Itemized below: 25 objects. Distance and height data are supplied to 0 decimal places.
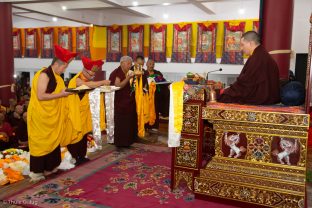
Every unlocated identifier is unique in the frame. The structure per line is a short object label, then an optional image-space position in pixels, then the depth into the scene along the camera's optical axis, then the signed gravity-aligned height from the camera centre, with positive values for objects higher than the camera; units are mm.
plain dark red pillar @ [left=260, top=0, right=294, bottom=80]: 4414 +703
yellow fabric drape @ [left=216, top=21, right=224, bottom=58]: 8797 +1062
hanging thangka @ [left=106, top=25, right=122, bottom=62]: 10266 +1010
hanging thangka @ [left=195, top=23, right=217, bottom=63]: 8906 +929
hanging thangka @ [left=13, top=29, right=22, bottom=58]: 12008 +1151
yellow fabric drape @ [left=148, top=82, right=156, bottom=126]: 5742 -578
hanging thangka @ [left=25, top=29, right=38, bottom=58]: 11758 +1098
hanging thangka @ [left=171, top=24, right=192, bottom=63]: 9203 +945
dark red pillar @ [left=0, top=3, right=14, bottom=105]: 7230 +485
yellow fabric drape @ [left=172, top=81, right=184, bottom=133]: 2975 -336
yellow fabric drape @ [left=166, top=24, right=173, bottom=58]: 9452 +1051
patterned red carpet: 2885 -1274
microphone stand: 3182 -235
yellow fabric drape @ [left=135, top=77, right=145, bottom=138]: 4922 -491
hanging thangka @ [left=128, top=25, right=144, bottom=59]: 9906 +1089
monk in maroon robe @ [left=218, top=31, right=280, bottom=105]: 2928 -57
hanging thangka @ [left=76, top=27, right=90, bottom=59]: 10812 +1109
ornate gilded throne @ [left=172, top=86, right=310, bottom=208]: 2697 -803
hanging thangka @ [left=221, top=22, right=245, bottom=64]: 8578 +888
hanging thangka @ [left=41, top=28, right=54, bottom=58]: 11461 +1085
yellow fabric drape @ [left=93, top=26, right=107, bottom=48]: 10523 +1239
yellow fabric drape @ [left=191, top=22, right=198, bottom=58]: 9164 +1186
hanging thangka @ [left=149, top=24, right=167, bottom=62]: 9570 +995
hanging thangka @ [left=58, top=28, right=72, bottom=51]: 11078 +1255
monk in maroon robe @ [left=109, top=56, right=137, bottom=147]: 4730 -584
